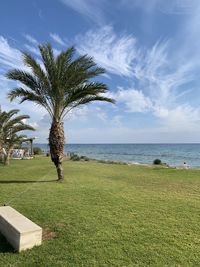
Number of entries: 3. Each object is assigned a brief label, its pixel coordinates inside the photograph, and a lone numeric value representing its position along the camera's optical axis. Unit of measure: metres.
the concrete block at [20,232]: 3.15
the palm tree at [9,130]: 14.86
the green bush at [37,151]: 28.75
